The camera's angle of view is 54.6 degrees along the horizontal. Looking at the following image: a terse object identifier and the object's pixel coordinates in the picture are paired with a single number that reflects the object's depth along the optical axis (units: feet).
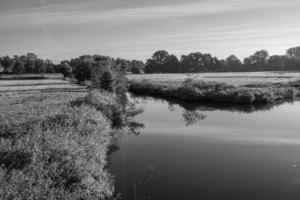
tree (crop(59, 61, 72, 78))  263.39
